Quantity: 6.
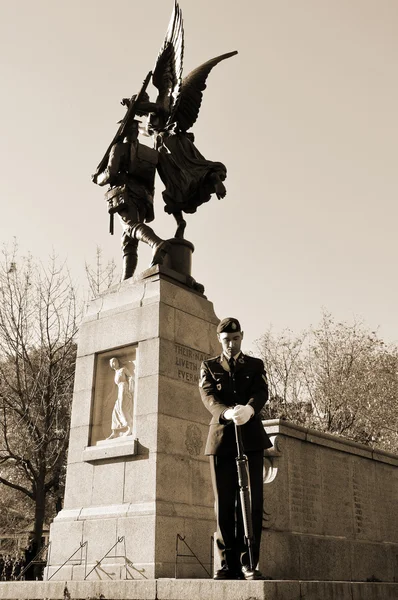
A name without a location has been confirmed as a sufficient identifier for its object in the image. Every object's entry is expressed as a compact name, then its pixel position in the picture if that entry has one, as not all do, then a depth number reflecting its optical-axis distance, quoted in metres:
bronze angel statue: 10.96
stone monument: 8.09
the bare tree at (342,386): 26.22
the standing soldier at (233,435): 5.34
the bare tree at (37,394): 20.20
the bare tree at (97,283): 22.89
